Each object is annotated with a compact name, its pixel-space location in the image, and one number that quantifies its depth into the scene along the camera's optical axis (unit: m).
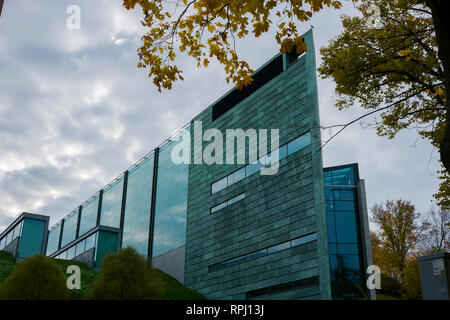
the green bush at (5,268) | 30.87
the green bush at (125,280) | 25.80
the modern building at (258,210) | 28.72
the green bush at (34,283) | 23.70
